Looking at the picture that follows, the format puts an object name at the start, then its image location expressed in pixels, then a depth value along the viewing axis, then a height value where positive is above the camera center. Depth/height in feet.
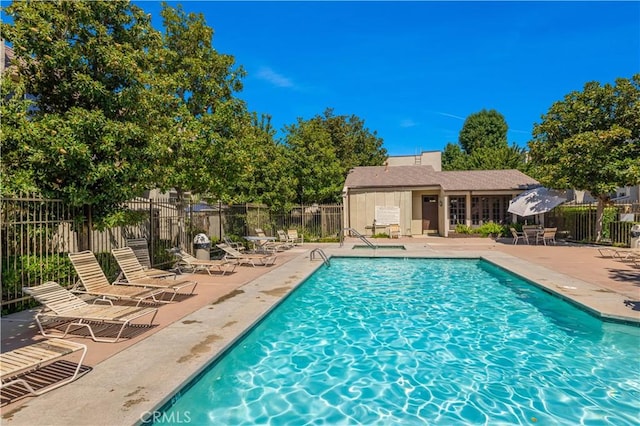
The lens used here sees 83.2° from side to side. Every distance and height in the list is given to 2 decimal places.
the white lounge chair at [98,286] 22.62 -4.42
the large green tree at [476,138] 163.43 +38.15
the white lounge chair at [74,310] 17.92 -4.77
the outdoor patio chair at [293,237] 67.92 -3.54
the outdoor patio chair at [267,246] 56.50 -4.43
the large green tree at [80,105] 22.02 +8.02
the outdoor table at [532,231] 65.01 -2.60
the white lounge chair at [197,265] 37.14 -4.90
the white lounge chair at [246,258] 43.09 -4.84
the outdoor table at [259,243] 51.26 -4.10
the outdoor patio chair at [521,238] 65.81 -4.06
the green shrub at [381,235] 81.00 -3.91
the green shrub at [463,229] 79.96 -2.64
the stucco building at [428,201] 82.17 +3.97
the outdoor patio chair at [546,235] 63.10 -3.21
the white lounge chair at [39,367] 12.08 -4.90
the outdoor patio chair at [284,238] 66.59 -3.68
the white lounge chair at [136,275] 26.49 -4.31
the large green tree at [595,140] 56.02 +12.34
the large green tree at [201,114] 38.70 +12.49
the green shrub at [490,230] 79.36 -2.86
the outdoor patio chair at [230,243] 53.31 -3.70
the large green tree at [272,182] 66.44 +7.05
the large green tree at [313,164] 77.00 +11.81
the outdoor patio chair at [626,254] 44.08 -5.00
